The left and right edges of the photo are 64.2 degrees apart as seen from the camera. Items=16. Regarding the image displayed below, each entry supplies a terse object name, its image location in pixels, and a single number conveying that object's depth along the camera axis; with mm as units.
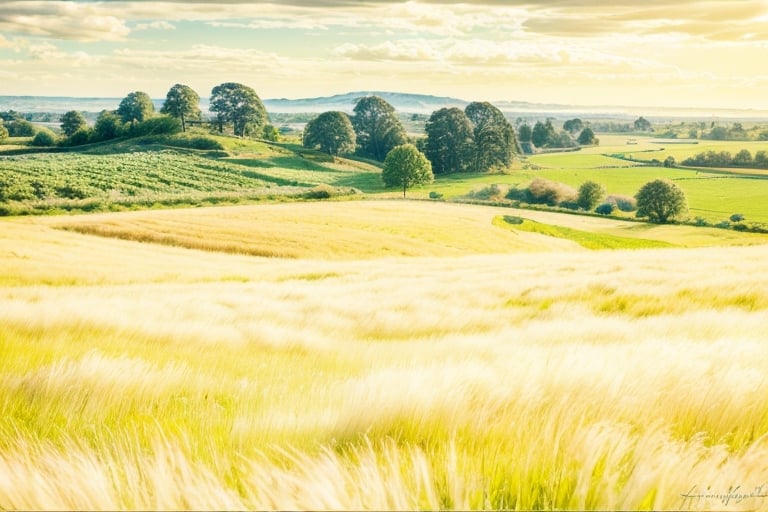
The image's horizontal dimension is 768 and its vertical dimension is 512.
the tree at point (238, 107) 125750
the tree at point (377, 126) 130625
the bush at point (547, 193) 88562
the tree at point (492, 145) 115000
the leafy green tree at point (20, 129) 122250
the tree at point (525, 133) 164500
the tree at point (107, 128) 113594
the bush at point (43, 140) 105062
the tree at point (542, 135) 171125
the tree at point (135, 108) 129375
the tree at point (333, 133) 123250
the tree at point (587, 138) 180000
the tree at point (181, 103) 122688
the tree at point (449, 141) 114812
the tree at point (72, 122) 122169
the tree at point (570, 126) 194625
